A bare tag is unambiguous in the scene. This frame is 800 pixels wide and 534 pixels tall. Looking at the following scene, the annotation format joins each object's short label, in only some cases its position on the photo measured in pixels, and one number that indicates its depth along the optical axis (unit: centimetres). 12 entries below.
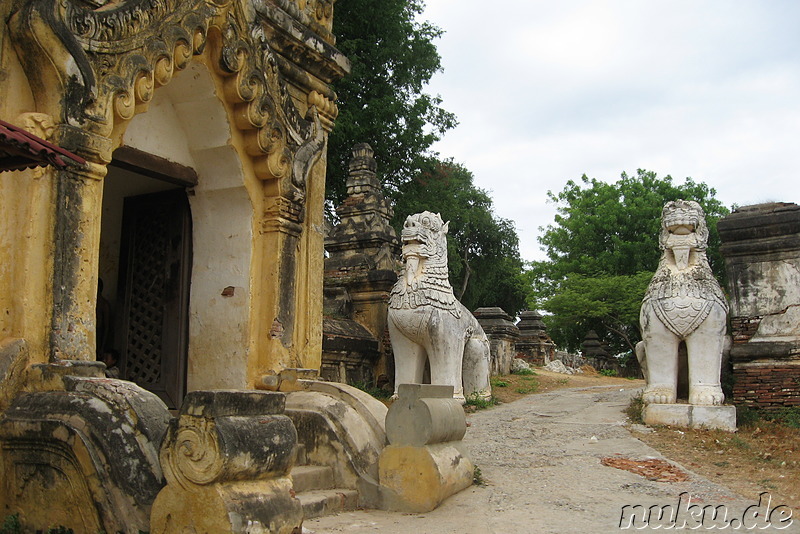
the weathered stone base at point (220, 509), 375
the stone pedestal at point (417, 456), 541
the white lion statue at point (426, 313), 1052
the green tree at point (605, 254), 2827
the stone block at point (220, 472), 377
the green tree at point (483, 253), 3853
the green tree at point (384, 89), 2134
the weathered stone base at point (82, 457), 390
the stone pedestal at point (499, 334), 1689
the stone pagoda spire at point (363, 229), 1198
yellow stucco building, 439
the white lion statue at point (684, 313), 930
